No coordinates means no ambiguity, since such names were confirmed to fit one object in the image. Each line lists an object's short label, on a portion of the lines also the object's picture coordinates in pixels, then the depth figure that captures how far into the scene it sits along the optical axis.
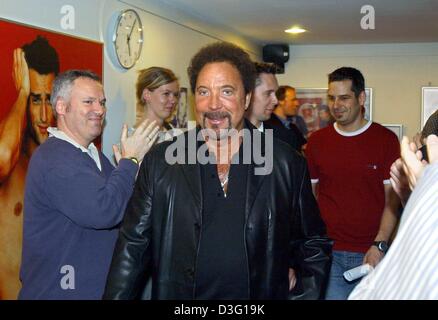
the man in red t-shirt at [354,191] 3.34
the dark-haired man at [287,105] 5.98
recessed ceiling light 6.58
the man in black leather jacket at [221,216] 1.96
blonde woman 3.91
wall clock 4.22
